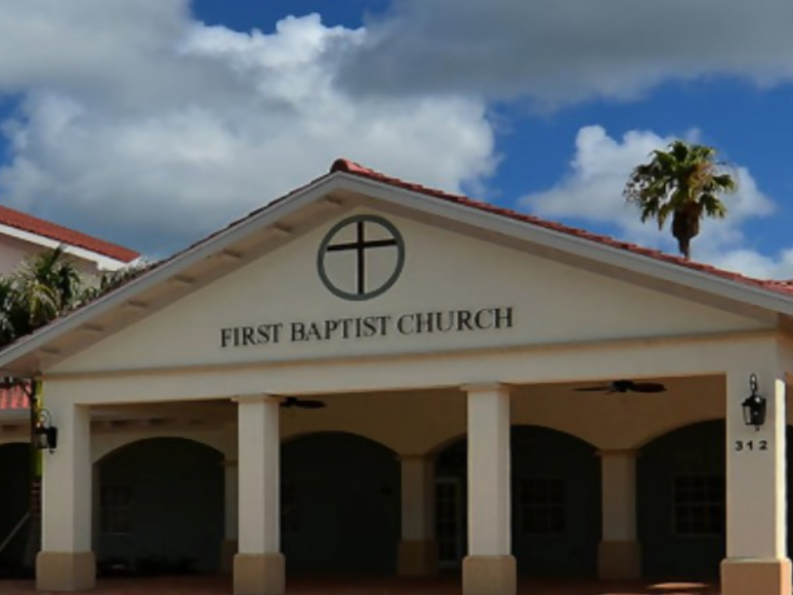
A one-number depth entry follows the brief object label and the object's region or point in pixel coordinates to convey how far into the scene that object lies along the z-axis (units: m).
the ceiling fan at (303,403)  25.05
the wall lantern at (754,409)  18.22
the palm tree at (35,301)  26.59
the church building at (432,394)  18.83
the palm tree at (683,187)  40.75
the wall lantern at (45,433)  23.12
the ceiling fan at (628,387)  21.19
